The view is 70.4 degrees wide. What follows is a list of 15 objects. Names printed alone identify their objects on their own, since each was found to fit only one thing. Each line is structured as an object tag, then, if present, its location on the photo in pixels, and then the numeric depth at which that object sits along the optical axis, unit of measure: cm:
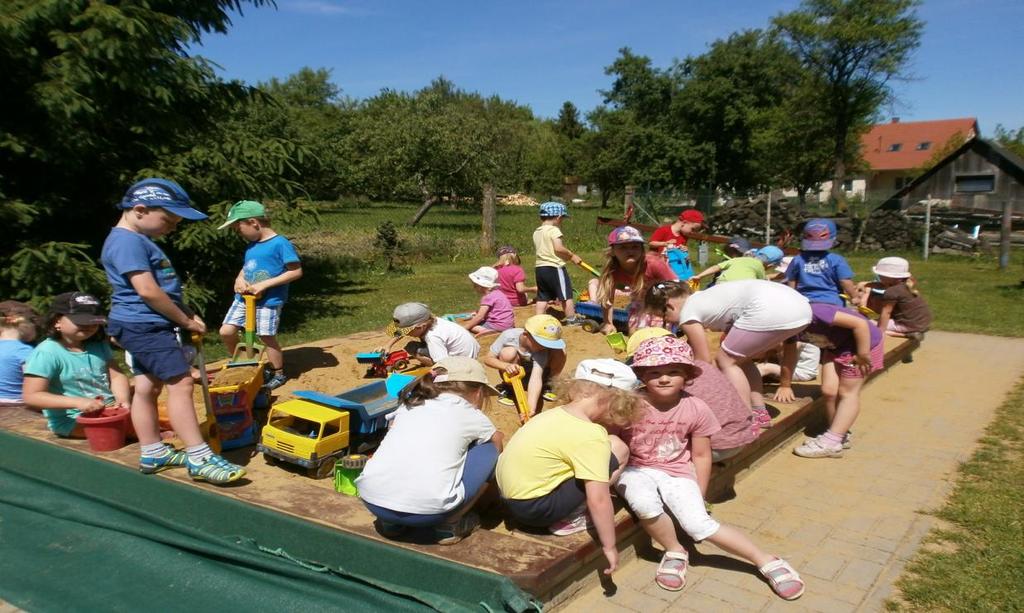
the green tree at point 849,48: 3956
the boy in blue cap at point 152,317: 375
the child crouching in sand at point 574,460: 314
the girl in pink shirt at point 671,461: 338
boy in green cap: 579
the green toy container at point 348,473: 397
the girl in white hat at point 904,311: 790
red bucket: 429
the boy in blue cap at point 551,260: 843
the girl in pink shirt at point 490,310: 656
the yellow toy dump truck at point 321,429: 414
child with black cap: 445
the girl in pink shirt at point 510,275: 852
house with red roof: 6675
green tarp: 302
